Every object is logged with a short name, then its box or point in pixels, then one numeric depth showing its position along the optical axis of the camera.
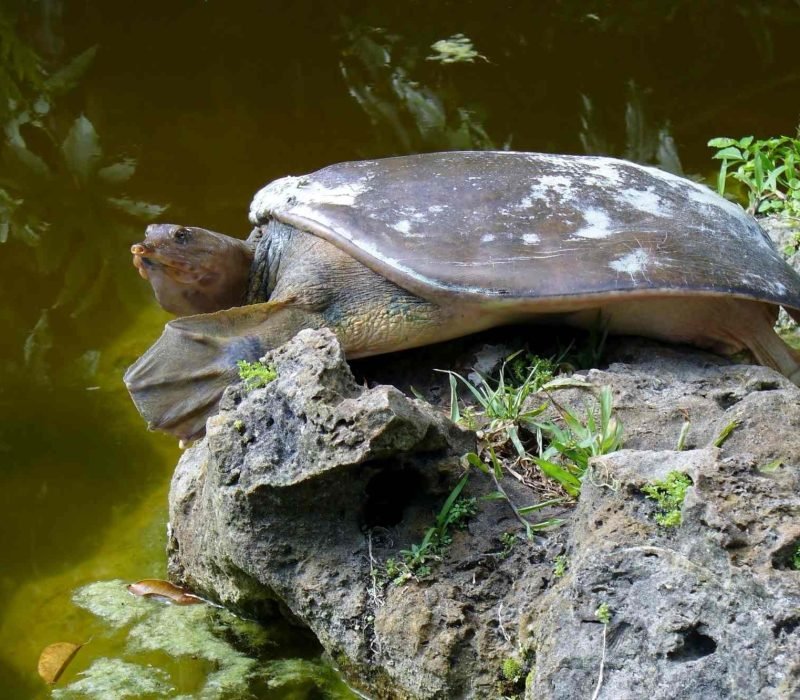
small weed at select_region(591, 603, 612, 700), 3.77
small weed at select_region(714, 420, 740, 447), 4.76
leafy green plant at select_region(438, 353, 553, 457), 5.45
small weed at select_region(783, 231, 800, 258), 7.98
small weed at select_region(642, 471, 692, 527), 3.96
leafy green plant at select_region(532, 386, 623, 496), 4.93
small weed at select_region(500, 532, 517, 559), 4.74
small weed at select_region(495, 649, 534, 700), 4.39
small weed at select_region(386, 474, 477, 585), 4.75
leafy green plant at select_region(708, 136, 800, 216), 8.40
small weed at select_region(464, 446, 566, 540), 4.79
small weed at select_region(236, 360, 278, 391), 5.17
